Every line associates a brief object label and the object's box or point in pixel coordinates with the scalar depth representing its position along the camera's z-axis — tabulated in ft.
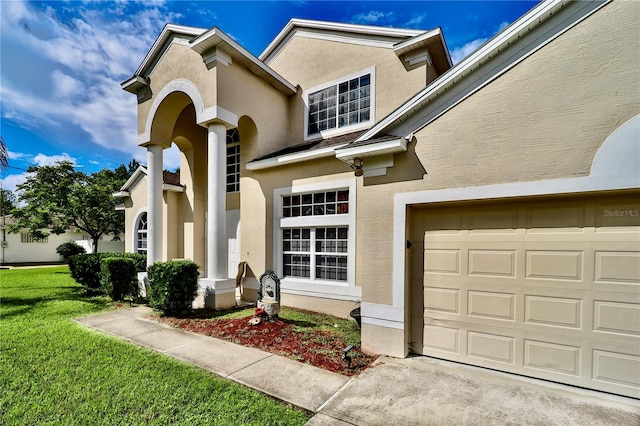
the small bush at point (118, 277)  31.04
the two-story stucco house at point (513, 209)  11.79
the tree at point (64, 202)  61.36
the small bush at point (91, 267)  34.22
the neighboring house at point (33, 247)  84.33
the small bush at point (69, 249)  68.74
